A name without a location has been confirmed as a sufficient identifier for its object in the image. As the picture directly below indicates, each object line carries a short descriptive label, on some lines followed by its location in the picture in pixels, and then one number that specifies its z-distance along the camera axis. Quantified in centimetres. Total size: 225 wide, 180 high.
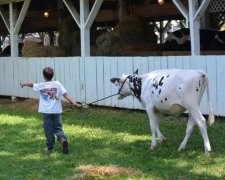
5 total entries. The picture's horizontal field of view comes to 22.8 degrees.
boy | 877
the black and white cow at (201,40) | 1381
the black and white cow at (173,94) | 832
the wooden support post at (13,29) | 1777
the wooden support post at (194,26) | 1170
